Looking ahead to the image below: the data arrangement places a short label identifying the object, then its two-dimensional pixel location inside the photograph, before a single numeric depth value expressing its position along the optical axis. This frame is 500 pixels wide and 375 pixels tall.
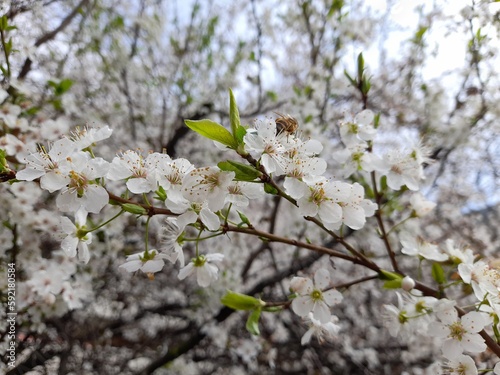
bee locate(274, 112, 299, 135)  0.15
